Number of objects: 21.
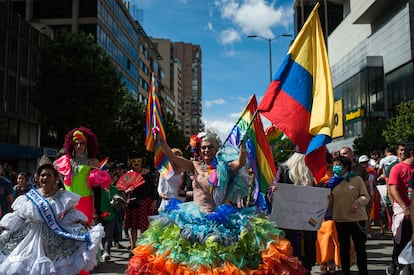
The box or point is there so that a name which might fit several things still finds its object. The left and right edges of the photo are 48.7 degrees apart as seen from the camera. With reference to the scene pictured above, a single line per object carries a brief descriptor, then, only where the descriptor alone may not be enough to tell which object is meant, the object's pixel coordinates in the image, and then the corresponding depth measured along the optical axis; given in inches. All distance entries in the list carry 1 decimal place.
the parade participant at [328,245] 298.8
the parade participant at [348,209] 262.2
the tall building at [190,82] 6948.8
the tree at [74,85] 1026.1
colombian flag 224.4
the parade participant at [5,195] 286.8
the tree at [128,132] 1589.2
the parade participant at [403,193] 233.5
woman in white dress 187.8
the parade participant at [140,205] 374.3
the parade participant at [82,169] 252.8
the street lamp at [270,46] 1360.7
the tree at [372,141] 1380.4
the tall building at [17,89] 1160.8
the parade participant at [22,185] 391.3
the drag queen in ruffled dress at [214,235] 167.0
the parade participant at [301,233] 244.8
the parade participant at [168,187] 347.9
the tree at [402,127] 1025.5
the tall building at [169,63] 4694.9
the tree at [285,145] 1929.8
